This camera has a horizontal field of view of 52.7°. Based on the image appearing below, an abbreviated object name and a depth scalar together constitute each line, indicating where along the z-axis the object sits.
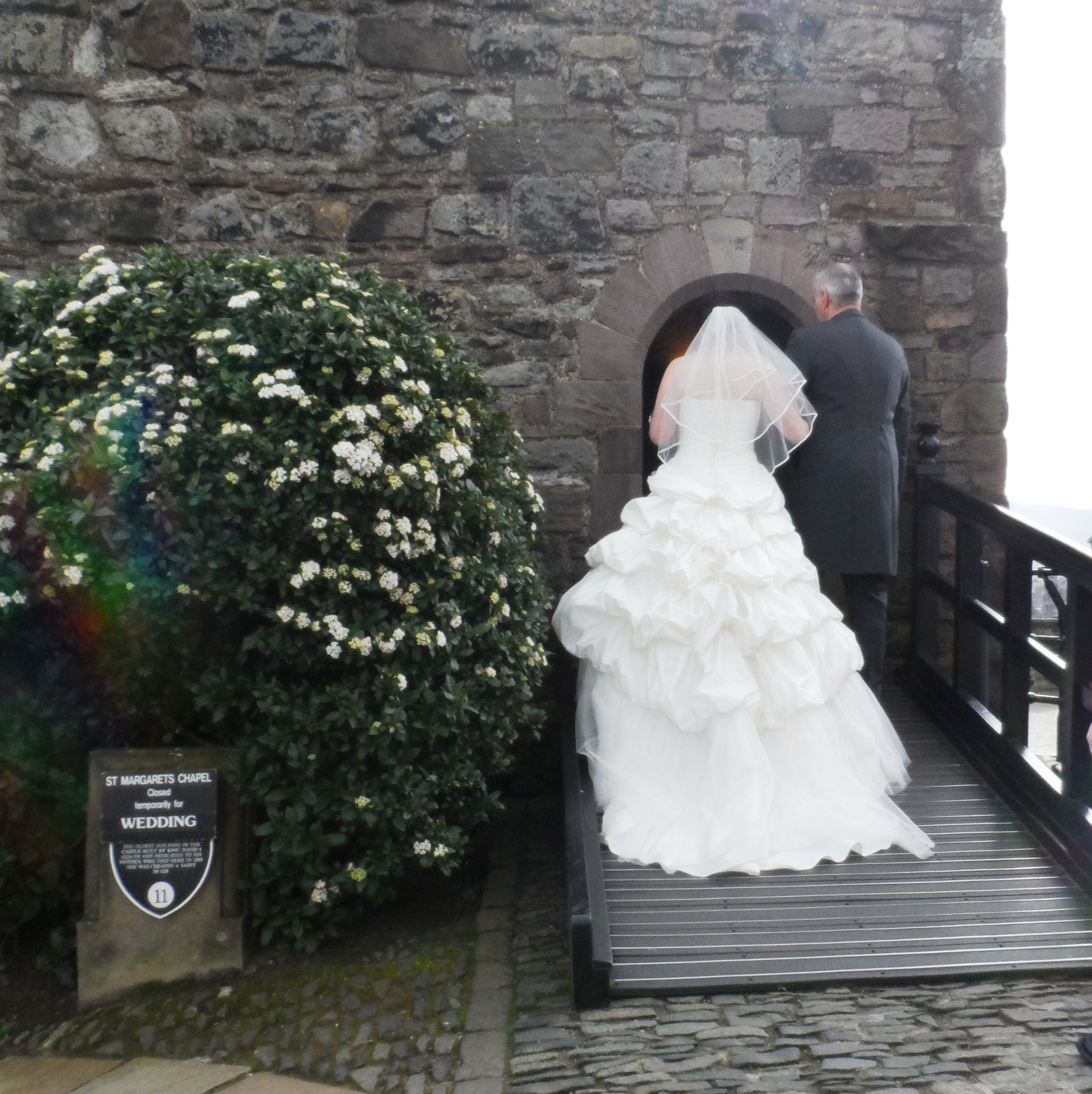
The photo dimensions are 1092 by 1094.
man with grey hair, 4.81
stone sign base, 3.58
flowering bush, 3.44
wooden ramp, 3.24
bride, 3.85
